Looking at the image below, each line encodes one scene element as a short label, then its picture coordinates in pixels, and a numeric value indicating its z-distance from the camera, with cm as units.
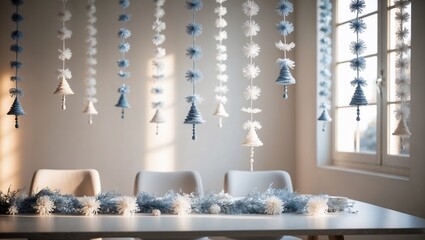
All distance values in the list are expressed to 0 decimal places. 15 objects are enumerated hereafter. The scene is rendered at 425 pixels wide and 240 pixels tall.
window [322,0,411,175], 434
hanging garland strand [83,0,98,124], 470
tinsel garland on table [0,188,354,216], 312
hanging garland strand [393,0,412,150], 372
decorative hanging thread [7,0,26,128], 383
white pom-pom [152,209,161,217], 309
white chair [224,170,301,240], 405
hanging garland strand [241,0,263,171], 370
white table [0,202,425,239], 256
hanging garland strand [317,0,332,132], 459
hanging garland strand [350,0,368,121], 339
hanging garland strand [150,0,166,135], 417
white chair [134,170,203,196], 400
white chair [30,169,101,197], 403
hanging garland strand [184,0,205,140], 358
